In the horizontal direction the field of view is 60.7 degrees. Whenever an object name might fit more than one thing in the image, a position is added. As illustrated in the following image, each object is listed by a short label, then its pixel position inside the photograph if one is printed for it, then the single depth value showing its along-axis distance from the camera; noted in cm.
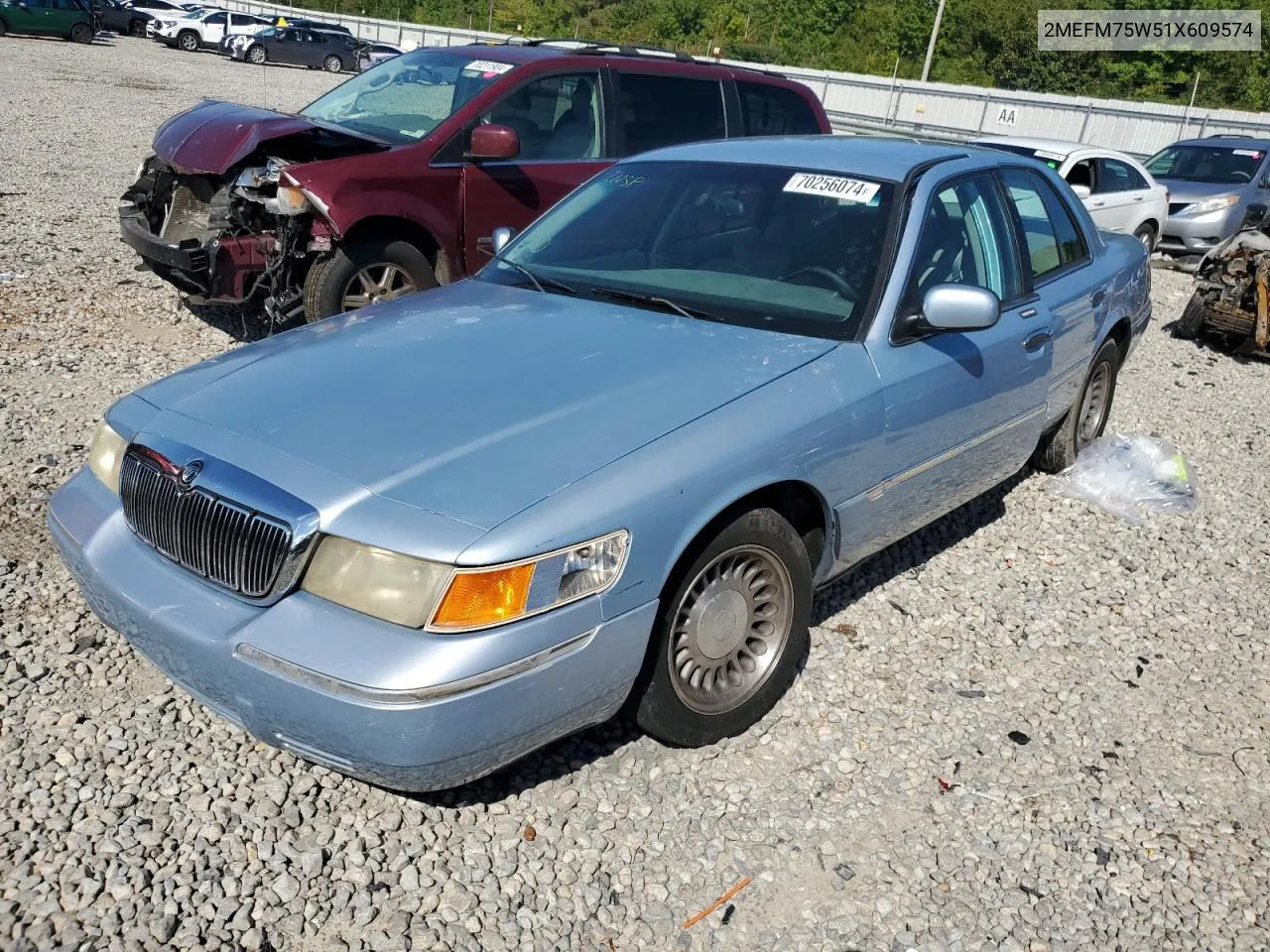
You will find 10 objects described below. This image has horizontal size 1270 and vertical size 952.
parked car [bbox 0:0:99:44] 3070
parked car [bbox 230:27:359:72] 3494
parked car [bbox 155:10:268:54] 3625
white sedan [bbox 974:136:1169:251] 1138
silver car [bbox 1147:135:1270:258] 1318
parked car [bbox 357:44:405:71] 3616
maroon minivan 617
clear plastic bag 551
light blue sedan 254
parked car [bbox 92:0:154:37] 3722
